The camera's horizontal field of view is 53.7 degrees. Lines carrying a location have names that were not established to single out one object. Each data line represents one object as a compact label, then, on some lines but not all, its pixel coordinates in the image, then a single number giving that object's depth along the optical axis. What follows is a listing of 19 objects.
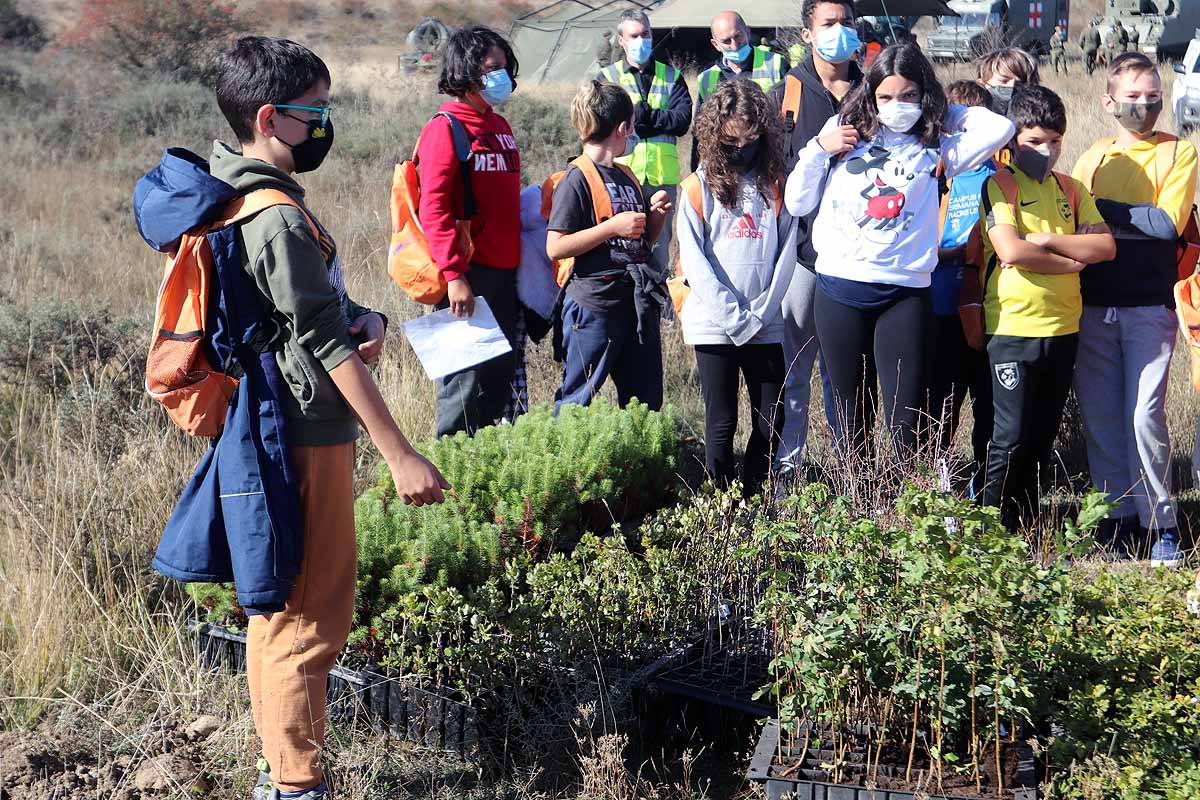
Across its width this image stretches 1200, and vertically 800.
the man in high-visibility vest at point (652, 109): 7.70
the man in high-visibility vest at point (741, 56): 7.29
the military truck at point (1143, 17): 21.33
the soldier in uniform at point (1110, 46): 19.91
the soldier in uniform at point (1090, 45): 20.80
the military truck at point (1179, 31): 21.53
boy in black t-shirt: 4.99
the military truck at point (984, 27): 21.44
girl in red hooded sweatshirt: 5.04
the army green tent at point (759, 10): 19.58
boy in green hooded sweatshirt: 2.62
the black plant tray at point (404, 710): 3.44
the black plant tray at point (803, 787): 2.79
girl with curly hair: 4.77
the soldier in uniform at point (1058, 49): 20.67
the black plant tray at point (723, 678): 3.53
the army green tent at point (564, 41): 24.17
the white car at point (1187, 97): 13.34
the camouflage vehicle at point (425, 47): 27.82
